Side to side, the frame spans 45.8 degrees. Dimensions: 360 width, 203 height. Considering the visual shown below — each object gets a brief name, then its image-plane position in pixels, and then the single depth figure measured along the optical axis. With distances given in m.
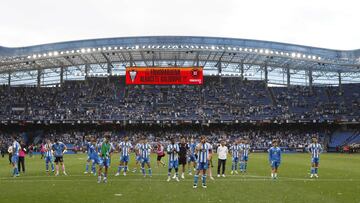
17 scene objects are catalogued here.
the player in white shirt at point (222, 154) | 25.19
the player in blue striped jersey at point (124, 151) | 25.56
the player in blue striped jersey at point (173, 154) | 23.12
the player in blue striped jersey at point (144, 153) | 24.33
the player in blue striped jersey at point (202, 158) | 19.89
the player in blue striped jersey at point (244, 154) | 28.45
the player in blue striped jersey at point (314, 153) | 24.89
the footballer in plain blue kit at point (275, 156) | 23.83
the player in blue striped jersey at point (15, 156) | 25.62
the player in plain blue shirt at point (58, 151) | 26.09
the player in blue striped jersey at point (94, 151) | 22.64
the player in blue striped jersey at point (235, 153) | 28.27
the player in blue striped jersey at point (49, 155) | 28.44
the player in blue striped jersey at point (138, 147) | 25.33
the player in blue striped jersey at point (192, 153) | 26.37
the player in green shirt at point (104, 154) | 21.61
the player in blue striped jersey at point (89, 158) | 26.58
